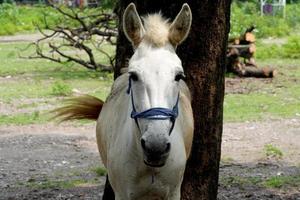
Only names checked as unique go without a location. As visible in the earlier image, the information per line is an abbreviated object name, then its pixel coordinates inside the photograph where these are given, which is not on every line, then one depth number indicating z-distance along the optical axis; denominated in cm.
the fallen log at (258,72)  2429
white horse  645
